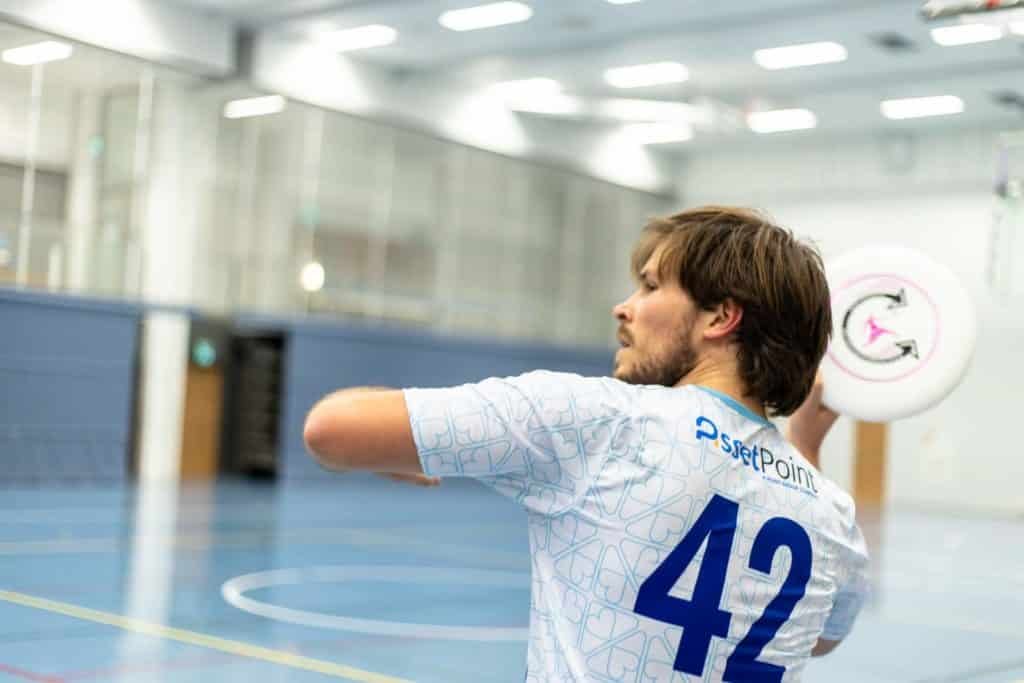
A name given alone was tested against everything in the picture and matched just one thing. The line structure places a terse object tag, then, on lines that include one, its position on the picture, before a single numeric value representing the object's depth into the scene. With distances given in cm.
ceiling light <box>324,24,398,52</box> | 2442
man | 204
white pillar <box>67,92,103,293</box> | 2173
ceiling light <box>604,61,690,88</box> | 2581
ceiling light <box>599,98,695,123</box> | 2892
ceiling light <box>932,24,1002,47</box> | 2192
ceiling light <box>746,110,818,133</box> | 2897
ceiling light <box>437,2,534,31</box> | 2234
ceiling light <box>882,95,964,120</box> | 2706
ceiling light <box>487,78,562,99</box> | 2761
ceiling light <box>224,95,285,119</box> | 2483
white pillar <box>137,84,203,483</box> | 2392
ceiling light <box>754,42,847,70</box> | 2381
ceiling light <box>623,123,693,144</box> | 3108
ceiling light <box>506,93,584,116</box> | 2910
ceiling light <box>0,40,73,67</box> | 2110
